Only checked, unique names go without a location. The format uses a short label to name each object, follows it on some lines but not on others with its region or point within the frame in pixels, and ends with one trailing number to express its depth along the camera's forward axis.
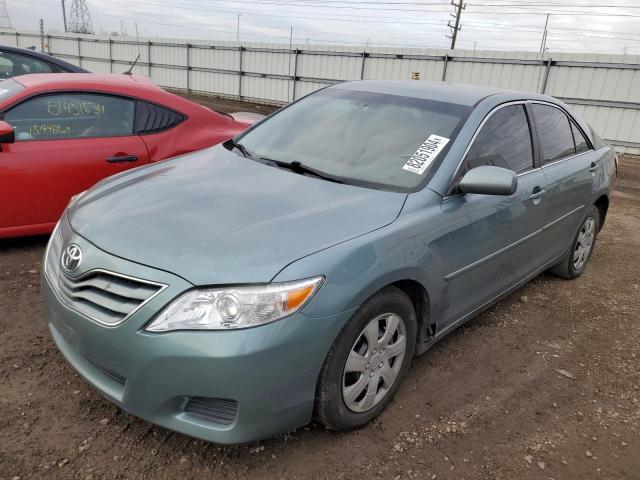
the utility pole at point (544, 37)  33.51
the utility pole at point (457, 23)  36.81
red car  3.97
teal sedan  2.02
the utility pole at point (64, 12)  45.89
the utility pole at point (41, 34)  28.22
